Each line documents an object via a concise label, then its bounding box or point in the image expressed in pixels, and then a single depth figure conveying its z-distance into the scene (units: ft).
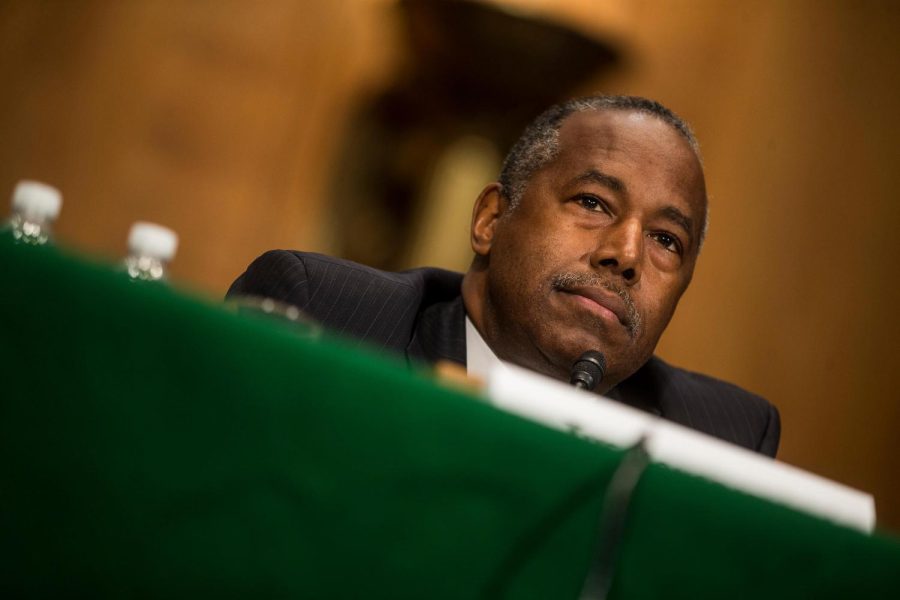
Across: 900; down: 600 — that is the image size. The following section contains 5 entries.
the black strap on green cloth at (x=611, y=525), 8.56
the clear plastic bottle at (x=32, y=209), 10.03
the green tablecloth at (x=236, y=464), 8.13
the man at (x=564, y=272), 10.79
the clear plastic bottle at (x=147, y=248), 10.03
